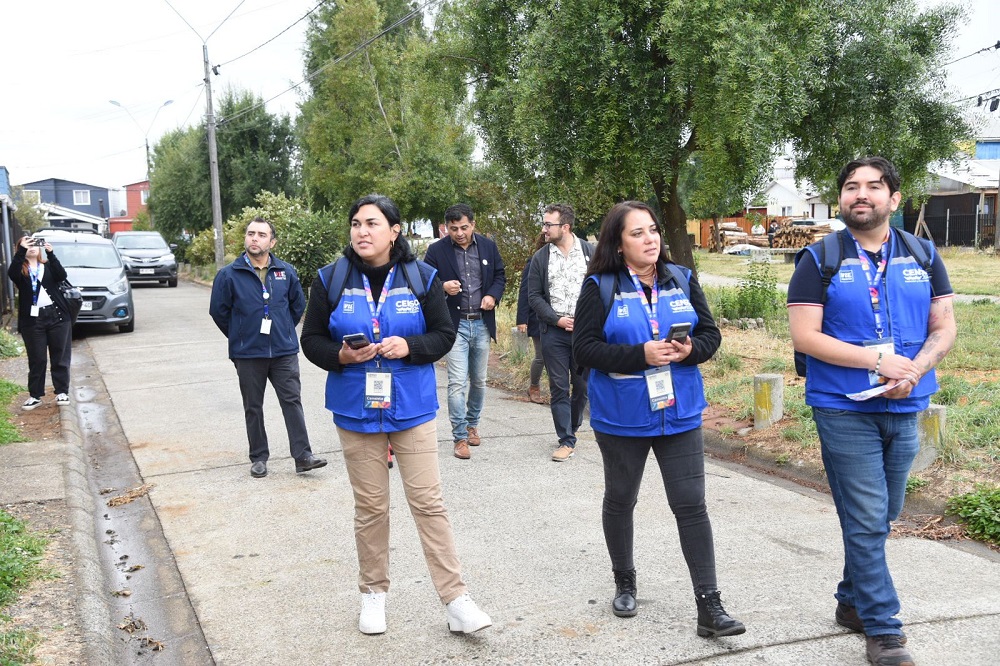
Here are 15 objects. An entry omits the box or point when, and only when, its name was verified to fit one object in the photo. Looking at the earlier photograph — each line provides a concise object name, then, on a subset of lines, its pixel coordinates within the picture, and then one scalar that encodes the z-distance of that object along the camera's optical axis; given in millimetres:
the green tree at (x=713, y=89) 8539
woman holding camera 9359
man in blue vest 3650
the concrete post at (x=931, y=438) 6125
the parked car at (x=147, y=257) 29922
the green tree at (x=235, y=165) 38719
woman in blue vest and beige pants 4031
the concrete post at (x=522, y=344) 11625
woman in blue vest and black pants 3898
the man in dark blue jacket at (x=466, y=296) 7348
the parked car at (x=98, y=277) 16359
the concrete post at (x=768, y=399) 7461
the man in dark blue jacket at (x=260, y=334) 6957
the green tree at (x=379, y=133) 23359
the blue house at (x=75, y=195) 91312
